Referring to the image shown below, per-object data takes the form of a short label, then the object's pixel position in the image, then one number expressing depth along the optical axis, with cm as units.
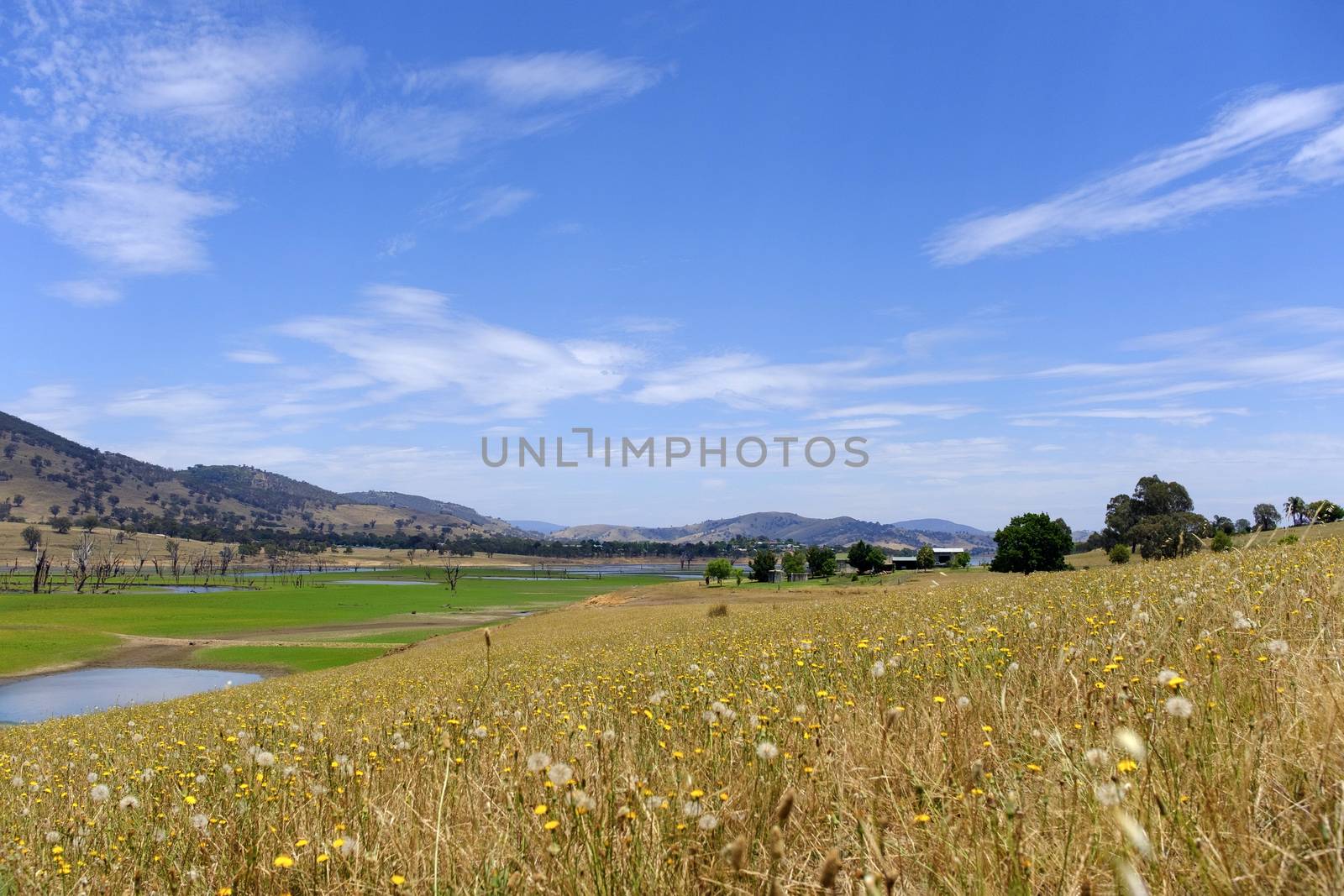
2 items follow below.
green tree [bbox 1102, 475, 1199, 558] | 10525
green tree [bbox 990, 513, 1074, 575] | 10156
